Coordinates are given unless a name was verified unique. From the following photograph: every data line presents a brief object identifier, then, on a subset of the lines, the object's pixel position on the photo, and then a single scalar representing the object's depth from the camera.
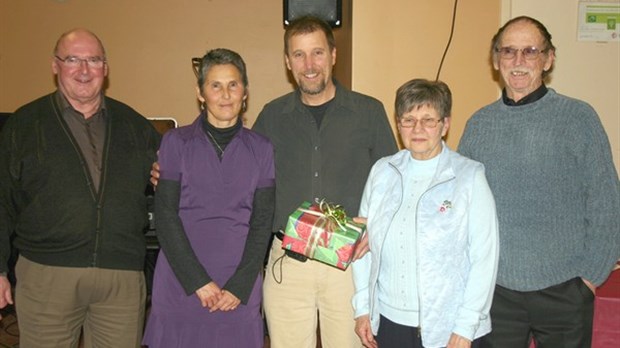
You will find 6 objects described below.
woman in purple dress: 1.94
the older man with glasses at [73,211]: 2.06
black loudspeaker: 3.21
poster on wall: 2.96
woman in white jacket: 1.72
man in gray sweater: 1.83
